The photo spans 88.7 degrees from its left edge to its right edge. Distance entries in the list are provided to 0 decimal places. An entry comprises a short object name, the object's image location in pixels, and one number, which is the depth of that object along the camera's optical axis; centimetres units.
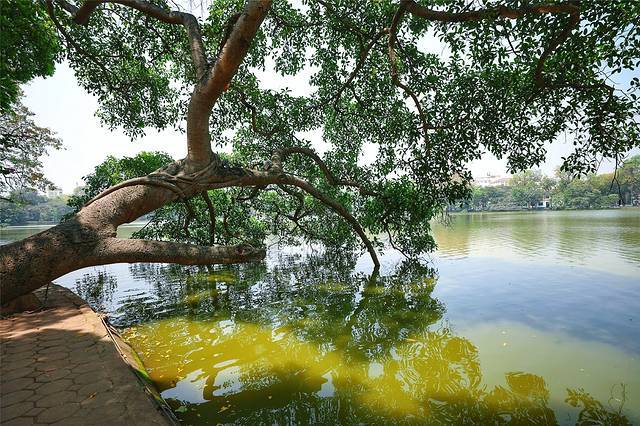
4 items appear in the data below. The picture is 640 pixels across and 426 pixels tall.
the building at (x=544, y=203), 8694
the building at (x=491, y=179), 17535
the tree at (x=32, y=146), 2345
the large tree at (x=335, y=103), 371
